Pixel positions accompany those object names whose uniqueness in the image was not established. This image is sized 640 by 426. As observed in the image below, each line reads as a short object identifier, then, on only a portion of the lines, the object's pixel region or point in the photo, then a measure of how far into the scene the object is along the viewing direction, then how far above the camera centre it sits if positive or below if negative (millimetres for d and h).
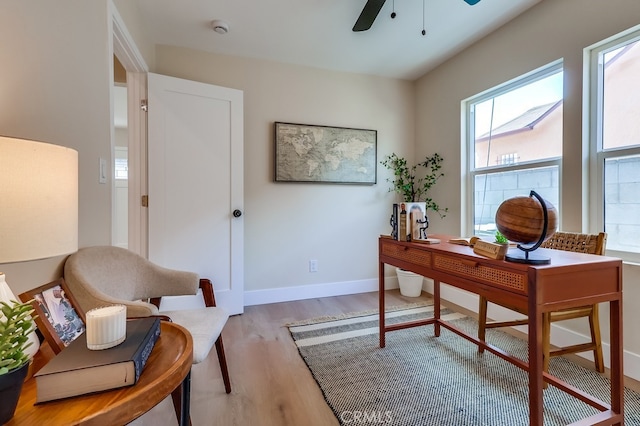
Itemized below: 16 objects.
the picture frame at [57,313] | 843 -338
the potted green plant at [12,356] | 537 -280
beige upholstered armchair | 1118 -366
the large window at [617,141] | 1725 +430
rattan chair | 1541 -565
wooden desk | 1027 -303
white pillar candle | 713 -296
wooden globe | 1078 -35
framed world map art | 2959 +594
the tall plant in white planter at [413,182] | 3133 +324
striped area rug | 1381 -959
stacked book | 613 -353
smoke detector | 2320 +1483
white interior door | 2387 +240
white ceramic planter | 3107 -790
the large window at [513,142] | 2150 +572
